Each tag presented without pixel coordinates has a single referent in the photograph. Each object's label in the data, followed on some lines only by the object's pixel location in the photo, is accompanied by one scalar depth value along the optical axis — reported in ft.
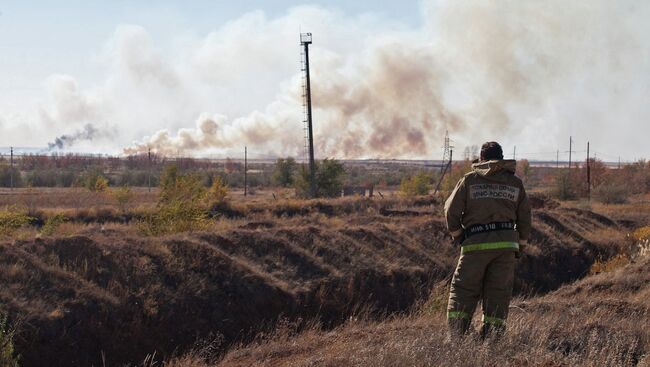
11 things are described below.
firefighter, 24.53
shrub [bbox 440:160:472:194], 155.18
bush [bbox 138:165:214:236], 66.69
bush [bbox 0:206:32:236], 64.49
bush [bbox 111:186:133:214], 115.75
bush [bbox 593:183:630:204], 174.91
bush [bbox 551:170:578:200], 186.39
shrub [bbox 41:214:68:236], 67.82
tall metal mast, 139.16
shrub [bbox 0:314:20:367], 26.35
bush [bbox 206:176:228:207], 115.73
